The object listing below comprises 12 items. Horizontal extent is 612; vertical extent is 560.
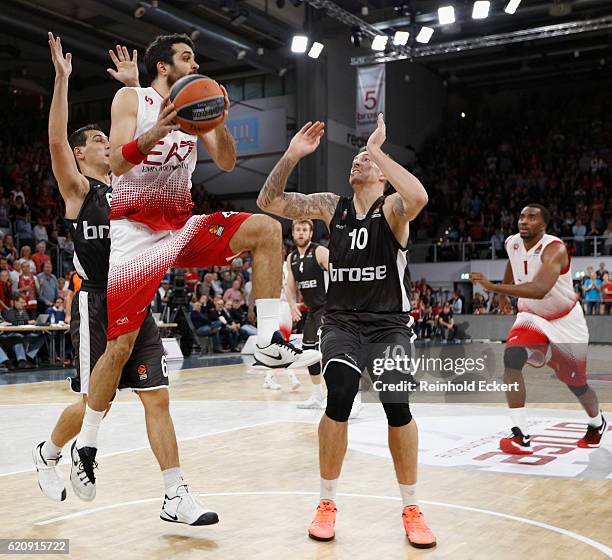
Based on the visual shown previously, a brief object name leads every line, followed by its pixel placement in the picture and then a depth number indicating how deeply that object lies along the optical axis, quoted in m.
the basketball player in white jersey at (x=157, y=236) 3.77
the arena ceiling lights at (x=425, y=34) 19.50
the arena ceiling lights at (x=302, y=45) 19.50
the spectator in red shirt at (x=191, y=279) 17.25
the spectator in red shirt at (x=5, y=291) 12.65
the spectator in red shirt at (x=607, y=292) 20.30
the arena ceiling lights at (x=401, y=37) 19.61
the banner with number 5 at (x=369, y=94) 20.06
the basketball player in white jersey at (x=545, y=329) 6.01
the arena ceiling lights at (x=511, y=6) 17.69
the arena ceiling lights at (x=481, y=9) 17.41
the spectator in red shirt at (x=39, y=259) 14.24
